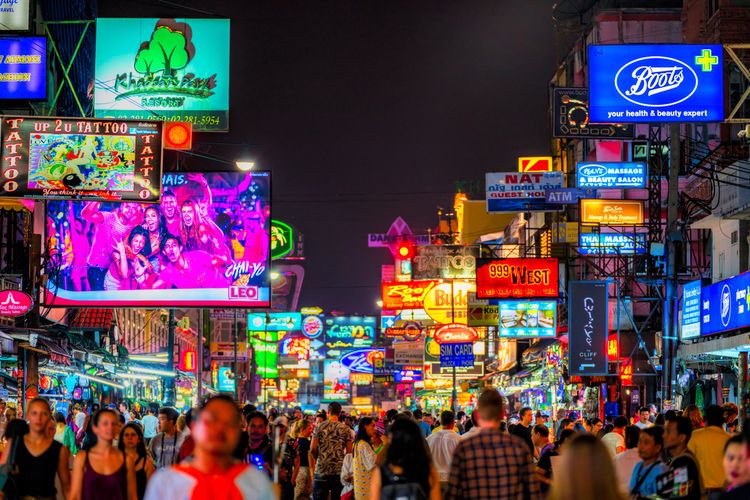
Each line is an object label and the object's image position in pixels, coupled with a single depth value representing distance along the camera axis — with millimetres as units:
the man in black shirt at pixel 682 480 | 9031
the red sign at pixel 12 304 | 26484
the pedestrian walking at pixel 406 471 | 8320
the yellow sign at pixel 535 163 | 59750
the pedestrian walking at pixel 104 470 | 9523
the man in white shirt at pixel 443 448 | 13703
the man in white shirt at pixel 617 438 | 17250
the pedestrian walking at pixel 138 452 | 10758
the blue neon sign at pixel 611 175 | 38219
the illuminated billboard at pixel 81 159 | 25234
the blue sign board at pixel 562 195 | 42031
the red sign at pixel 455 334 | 42094
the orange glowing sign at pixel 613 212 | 42938
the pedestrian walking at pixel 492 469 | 8391
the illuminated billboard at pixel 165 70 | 33312
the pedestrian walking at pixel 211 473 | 6031
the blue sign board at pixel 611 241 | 43281
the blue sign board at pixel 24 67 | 26031
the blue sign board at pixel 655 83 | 26859
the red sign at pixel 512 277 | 41156
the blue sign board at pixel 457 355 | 36031
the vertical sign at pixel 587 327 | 31469
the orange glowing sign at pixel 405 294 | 55062
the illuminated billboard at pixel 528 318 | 42125
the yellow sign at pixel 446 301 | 53531
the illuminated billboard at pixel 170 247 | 29828
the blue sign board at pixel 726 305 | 26219
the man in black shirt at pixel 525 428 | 17753
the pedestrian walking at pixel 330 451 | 17500
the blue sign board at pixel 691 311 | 31406
